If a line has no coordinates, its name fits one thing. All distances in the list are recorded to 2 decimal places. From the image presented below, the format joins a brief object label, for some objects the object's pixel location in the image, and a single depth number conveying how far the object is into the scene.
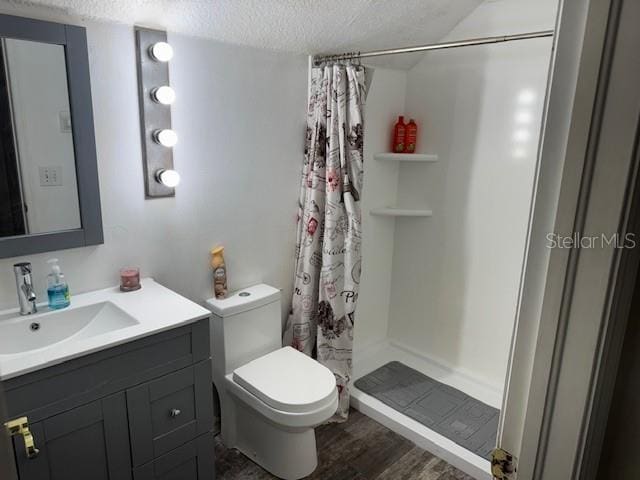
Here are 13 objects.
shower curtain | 2.30
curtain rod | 2.00
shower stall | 2.36
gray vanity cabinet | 1.35
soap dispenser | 1.66
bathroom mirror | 1.56
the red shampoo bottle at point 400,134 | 2.78
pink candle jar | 1.86
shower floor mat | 2.31
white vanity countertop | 1.32
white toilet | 1.95
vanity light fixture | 1.80
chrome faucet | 1.59
